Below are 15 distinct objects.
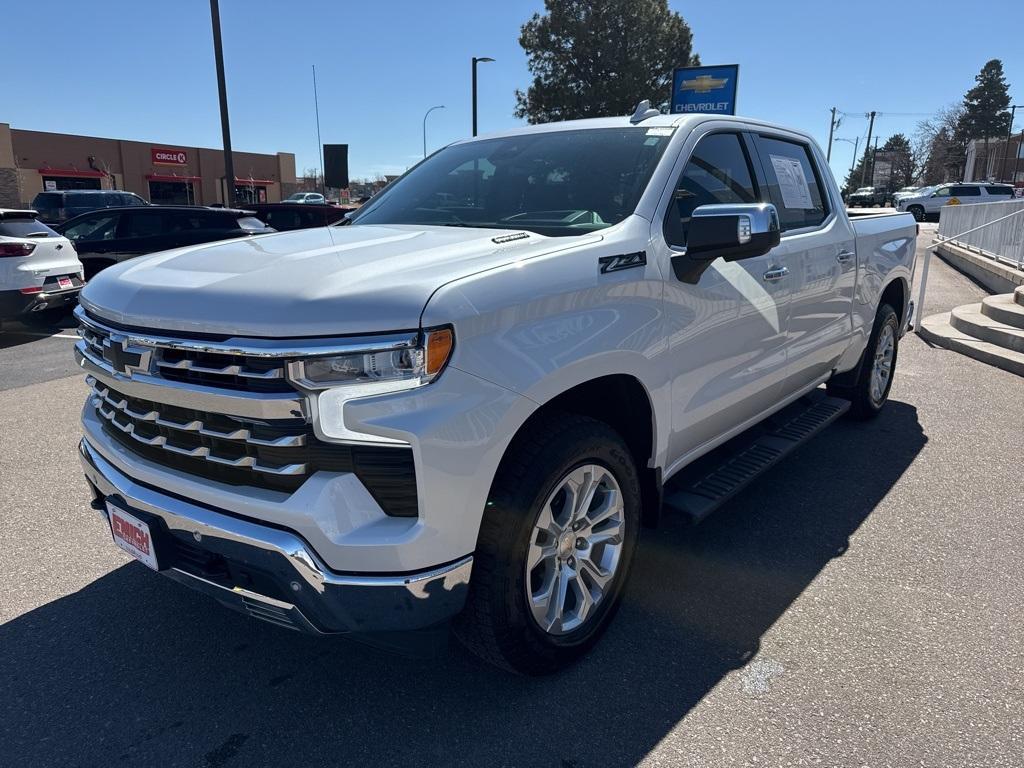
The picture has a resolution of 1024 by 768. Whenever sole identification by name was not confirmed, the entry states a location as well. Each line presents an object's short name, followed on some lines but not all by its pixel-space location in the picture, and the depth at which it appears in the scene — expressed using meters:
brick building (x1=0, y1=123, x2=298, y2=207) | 37.72
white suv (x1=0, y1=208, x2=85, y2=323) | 8.75
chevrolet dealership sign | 17.78
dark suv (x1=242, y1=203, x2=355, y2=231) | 14.23
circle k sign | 45.28
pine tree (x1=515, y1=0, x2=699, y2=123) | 35.94
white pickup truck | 1.96
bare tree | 75.69
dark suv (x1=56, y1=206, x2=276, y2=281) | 11.16
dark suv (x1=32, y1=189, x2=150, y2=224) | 20.09
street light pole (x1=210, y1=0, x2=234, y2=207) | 14.22
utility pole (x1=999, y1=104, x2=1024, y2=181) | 73.79
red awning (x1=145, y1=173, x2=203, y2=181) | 45.28
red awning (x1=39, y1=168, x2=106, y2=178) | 39.28
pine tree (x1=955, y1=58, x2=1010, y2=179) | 78.44
